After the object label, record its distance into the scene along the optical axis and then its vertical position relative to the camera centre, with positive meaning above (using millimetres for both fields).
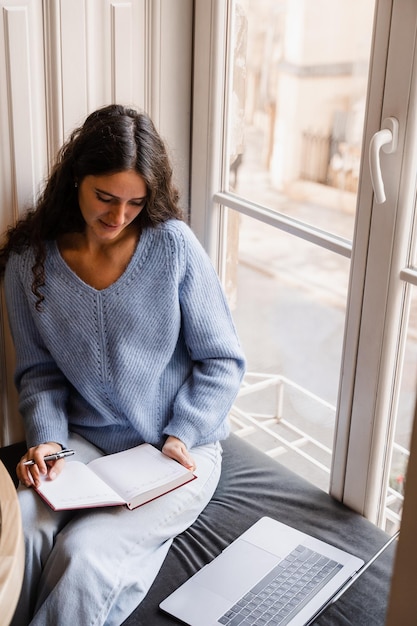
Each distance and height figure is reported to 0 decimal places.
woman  1649 -639
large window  1565 -404
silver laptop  1496 -1018
